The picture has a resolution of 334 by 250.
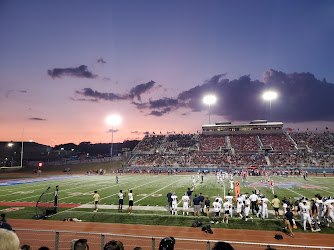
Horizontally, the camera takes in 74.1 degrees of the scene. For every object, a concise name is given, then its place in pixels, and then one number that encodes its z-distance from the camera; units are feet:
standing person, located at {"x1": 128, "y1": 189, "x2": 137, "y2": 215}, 50.31
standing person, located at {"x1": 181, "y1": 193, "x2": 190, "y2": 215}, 48.96
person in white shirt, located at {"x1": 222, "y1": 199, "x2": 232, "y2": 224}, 43.24
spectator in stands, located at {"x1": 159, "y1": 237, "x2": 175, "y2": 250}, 12.32
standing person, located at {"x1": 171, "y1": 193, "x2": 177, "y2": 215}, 48.47
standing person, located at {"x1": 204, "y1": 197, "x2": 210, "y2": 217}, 46.85
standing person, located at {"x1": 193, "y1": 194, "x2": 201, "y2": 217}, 47.67
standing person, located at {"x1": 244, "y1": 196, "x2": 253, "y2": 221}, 45.16
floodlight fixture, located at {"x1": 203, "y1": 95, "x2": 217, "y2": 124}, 208.54
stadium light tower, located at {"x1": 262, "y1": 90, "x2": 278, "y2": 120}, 200.95
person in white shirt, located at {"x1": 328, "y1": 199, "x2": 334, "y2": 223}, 42.06
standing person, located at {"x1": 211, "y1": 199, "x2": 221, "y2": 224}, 44.01
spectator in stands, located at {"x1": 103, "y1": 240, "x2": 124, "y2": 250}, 9.75
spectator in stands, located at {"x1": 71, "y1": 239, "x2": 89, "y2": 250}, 12.42
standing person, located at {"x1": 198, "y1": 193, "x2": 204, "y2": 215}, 48.55
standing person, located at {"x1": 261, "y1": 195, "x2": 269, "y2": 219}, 45.32
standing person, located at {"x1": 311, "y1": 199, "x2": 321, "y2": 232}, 38.40
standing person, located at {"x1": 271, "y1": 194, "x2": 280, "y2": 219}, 44.67
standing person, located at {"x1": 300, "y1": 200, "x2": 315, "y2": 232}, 38.62
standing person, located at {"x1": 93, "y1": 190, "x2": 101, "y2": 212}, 52.10
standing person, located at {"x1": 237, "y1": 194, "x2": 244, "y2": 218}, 46.37
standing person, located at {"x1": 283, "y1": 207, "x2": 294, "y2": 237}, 35.81
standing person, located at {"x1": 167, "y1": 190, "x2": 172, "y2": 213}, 51.62
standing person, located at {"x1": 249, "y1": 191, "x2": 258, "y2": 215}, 48.58
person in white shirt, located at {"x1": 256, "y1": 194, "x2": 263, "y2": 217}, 46.21
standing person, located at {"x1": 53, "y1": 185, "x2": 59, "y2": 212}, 52.98
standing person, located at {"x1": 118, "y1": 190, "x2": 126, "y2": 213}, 52.03
